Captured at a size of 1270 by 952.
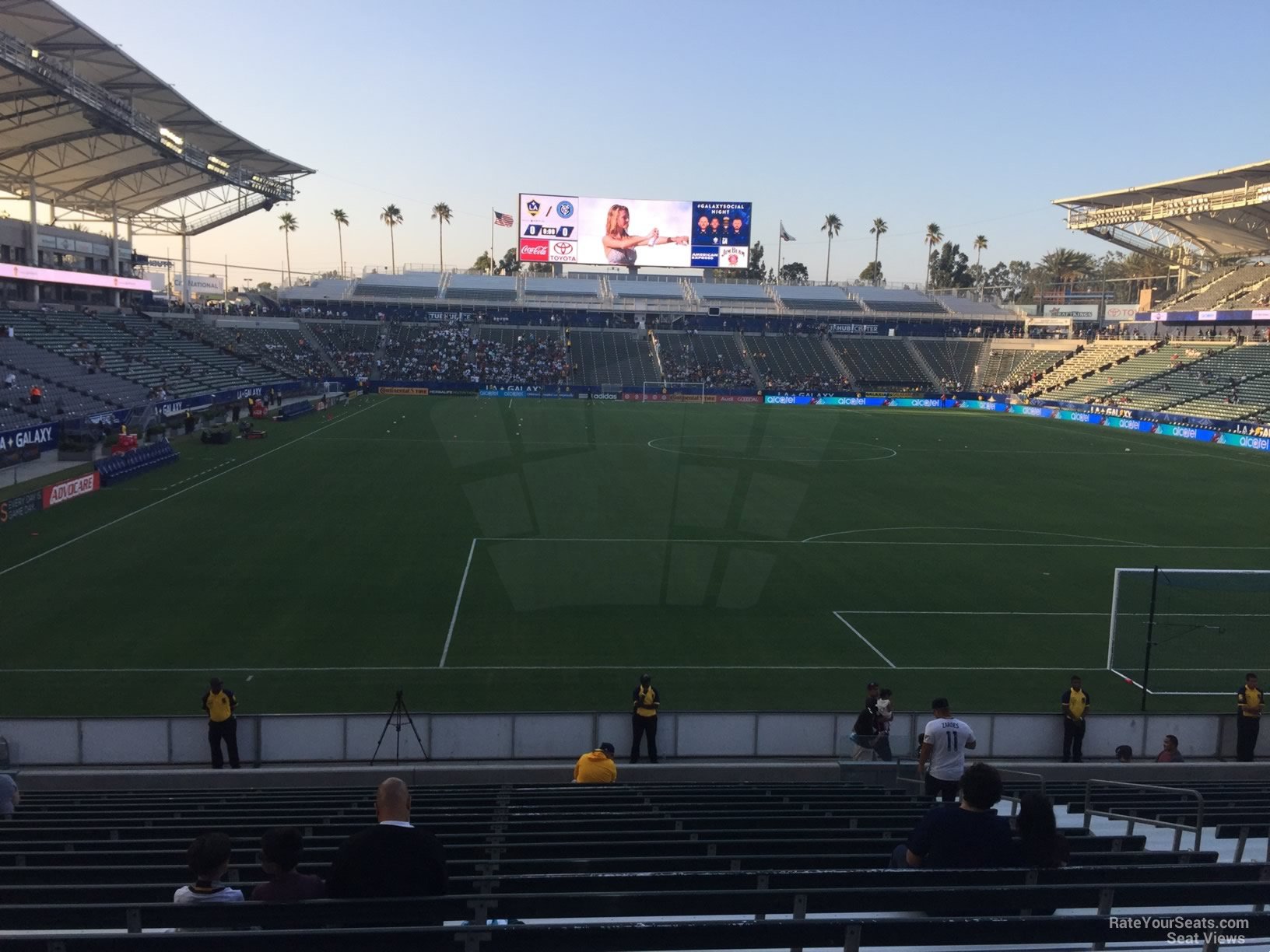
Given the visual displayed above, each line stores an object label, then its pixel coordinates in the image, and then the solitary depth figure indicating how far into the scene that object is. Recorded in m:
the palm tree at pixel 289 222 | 161.00
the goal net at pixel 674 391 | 90.25
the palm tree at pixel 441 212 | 161.12
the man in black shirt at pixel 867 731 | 13.16
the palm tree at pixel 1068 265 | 153.12
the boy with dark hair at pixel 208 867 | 4.45
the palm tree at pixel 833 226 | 166.62
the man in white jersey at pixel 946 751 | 9.23
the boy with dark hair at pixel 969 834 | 5.15
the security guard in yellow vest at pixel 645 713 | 13.30
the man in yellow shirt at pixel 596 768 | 11.28
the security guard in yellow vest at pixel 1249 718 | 13.72
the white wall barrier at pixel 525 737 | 13.02
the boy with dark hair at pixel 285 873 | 4.43
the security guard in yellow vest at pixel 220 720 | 12.77
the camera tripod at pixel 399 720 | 13.30
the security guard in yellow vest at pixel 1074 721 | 13.69
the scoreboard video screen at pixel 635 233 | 86.25
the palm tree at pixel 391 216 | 157.00
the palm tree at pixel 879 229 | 165.88
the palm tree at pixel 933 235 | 161.38
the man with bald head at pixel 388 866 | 4.36
